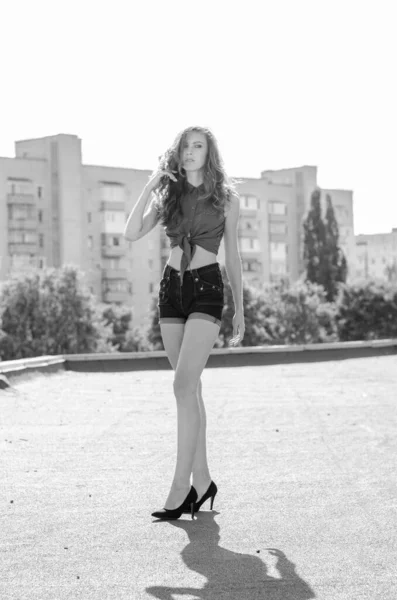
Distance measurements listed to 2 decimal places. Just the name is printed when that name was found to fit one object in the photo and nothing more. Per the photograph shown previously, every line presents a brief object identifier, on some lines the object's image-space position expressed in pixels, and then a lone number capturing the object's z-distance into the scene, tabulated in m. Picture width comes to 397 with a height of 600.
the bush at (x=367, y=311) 87.44
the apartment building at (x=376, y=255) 193.00
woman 5.76
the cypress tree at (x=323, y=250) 113.88
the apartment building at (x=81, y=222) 109.06
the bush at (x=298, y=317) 96.75
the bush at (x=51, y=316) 82.50
